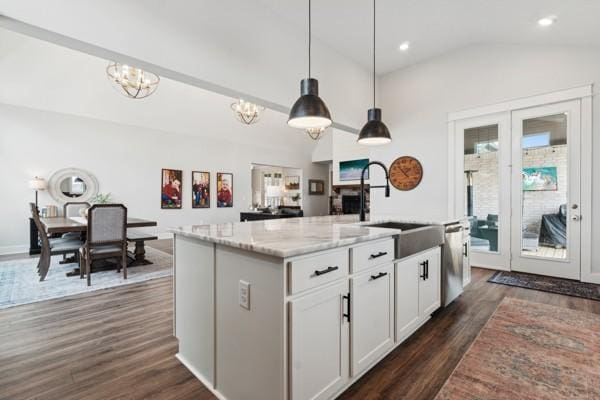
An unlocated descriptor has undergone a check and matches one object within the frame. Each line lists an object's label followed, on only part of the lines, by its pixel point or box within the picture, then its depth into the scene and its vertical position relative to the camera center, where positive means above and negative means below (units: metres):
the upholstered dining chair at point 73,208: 5.66 -0.19
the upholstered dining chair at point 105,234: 3.68 -0.48
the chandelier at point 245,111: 6.43 +2.05
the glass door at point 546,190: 3.80 +0.15
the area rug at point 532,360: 1.67 -1.12
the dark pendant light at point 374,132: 2.90 +0.71
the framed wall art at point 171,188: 7.80 +0.31
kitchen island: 1.27 -0.58
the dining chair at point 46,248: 3.78 -0.68
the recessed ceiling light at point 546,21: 3.33 +2.15
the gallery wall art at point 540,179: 3.93 +0.31
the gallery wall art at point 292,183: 12.80 +0.79
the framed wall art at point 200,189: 8.41 +0.31
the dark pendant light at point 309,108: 2.24 +0.74
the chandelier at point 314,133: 7.86 +1.91
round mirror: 6.22 +0.30
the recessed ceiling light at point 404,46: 4.41 +2.45
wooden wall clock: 5.21 +0.52
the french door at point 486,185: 4.32 +0.25
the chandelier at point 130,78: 4.39 +1.92
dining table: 3.64 -0.38
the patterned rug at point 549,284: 3.33 -1.08
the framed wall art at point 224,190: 9.02 +0.31
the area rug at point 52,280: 3.23 -1.10
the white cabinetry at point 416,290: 2.07 -0.73
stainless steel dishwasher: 2.75 -0.64
